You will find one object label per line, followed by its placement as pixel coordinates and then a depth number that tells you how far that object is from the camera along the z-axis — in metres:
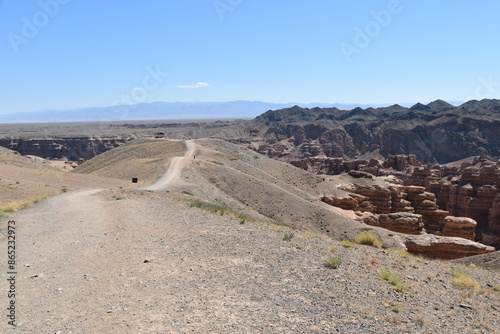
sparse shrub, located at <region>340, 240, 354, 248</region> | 14.75
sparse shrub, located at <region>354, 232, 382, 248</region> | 18.03
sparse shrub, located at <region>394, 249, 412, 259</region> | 14.46
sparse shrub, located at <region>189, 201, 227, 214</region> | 20.47
